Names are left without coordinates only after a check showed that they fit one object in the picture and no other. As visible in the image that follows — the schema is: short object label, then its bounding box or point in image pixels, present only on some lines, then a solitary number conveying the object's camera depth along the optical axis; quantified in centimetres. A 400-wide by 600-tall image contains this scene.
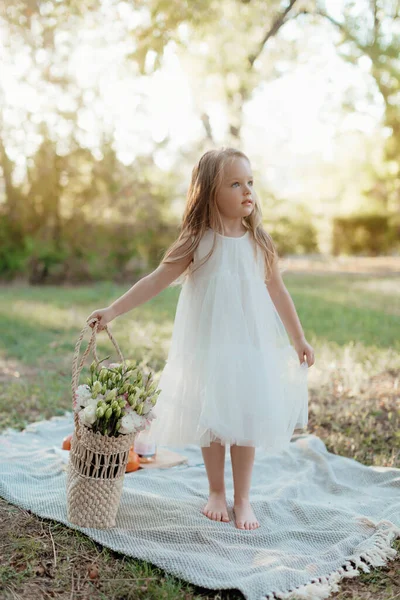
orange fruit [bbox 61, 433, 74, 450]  329
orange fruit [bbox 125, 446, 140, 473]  309
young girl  248
